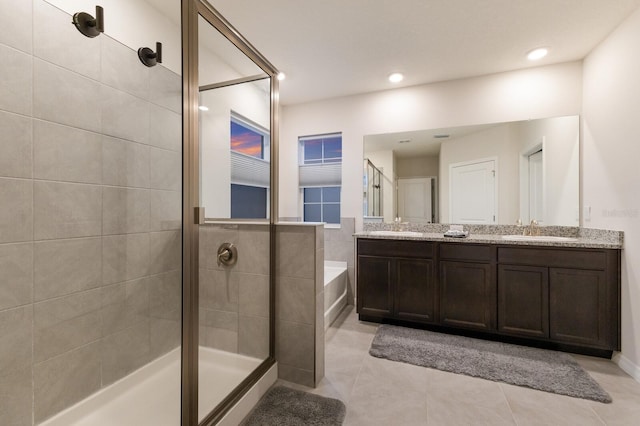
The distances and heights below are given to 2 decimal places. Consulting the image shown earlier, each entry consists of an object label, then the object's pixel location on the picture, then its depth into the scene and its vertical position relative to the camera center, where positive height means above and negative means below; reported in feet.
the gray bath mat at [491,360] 6.06 -3.75
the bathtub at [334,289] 9.10 -2.74
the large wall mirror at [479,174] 8.87 +1.43
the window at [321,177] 11.83 +1.60
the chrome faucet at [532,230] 9.01 -0.54
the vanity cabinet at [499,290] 7.18 -2.25
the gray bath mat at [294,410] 4.93 -3.74
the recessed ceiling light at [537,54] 8.02 +4.79
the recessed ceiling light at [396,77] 9.53 +4.84
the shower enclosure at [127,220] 4.14 -0.12
